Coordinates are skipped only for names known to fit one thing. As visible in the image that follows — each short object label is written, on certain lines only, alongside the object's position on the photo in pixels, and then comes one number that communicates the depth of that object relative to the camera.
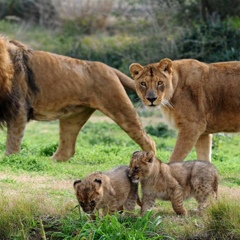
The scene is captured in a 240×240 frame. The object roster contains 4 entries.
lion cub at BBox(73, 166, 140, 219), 12.57
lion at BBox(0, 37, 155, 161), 19.11
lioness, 16.98
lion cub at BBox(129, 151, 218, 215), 13.45
